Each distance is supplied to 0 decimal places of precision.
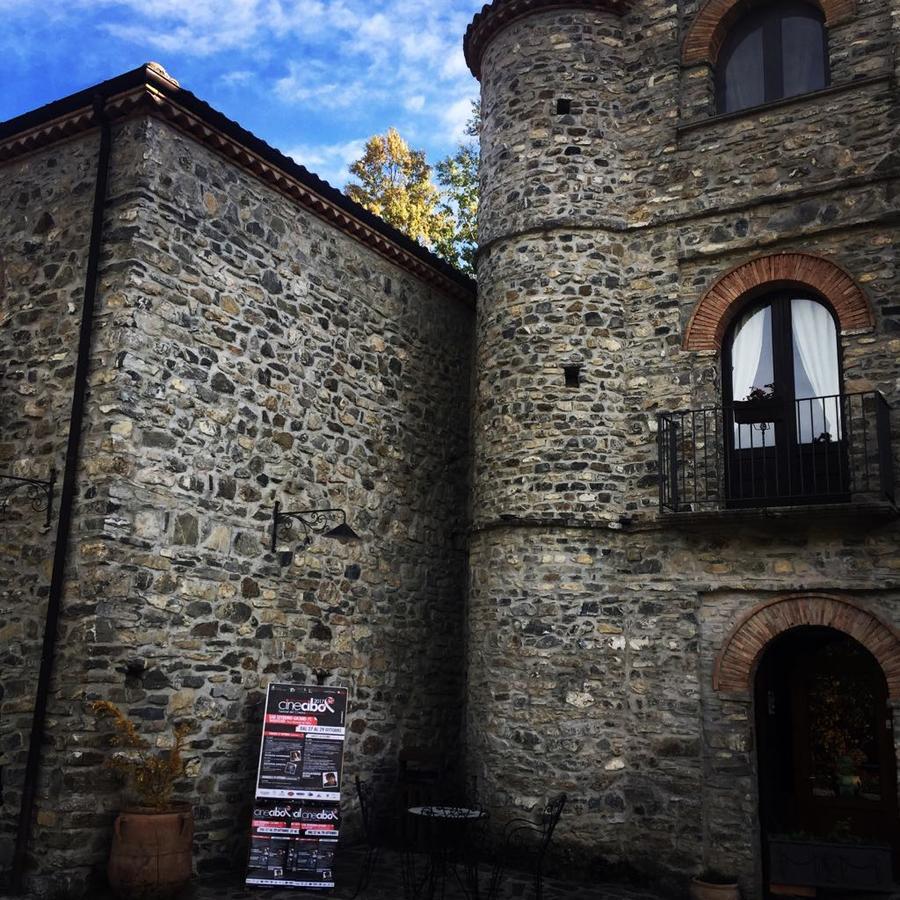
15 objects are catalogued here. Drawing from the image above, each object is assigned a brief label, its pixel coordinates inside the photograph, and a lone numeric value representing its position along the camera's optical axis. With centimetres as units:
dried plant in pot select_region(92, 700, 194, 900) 740
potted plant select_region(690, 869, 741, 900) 868
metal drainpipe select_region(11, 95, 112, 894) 768
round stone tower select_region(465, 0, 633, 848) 988
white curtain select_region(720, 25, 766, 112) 1101
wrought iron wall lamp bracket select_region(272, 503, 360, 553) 918
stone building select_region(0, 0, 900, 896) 856
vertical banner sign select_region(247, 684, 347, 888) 836
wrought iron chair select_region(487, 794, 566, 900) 947
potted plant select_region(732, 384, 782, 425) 991
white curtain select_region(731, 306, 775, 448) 1016
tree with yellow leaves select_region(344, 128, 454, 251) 1917
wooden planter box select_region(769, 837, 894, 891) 843
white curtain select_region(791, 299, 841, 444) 959
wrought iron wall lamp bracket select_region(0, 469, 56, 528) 845
